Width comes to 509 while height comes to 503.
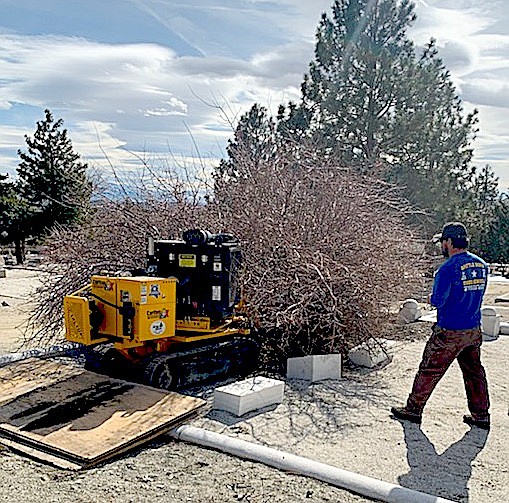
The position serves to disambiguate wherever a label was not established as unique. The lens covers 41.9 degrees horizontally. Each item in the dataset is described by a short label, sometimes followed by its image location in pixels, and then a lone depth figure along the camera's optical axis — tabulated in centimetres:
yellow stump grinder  625
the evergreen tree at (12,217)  2903
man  552
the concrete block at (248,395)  581
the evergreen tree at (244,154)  915
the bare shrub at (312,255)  757
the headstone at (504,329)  1042
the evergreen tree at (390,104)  1881
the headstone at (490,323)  1009
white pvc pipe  426
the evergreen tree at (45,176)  2988
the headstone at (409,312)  1141
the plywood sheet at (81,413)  496
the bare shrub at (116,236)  877
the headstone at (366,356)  793
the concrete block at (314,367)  715
